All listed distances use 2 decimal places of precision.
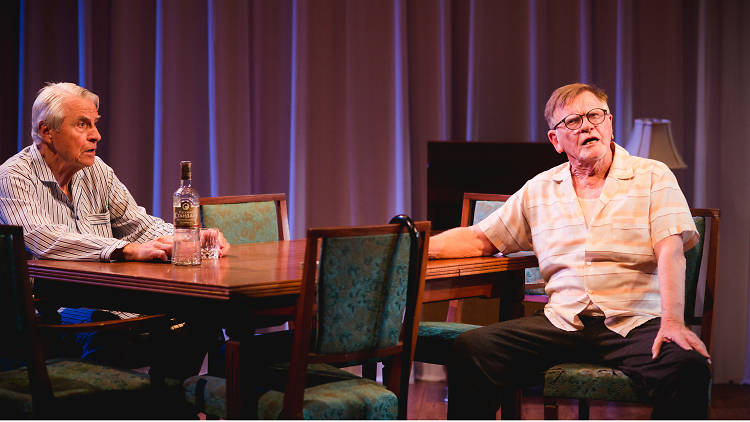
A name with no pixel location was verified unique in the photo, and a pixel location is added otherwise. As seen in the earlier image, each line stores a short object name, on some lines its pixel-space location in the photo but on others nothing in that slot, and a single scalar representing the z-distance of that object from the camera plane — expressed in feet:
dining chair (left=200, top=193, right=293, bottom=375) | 22.41
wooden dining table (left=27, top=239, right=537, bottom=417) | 13.60
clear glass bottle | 15.97
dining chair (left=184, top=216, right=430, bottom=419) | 13.43
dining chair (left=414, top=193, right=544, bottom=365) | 19.94
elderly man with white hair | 17.07
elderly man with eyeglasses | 16.17
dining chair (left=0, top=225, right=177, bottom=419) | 14.15
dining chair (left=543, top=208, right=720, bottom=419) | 15.94
